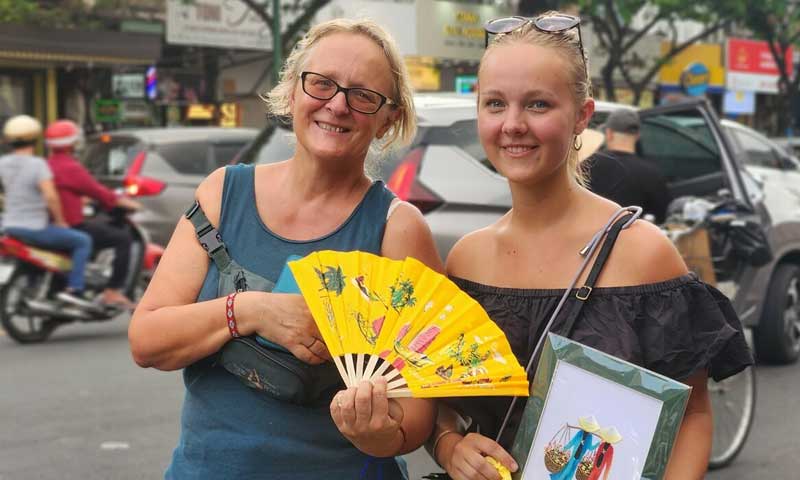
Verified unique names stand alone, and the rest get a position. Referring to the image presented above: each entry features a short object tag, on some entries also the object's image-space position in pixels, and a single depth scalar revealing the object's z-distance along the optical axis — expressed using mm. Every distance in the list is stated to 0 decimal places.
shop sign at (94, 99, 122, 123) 20594
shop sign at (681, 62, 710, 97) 29328
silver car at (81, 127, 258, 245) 11812
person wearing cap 6316
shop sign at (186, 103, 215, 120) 22859
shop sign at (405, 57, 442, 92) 26422
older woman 2156
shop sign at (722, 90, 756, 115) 35906
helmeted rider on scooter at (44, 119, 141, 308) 9320
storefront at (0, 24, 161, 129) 17594
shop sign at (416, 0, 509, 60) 24828
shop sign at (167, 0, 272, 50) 19672
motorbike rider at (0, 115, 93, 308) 9172
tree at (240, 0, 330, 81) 19547
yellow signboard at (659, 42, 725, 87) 33375
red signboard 34844
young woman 2061
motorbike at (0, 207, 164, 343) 9102
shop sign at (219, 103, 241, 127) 23578
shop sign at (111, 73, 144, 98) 20812
